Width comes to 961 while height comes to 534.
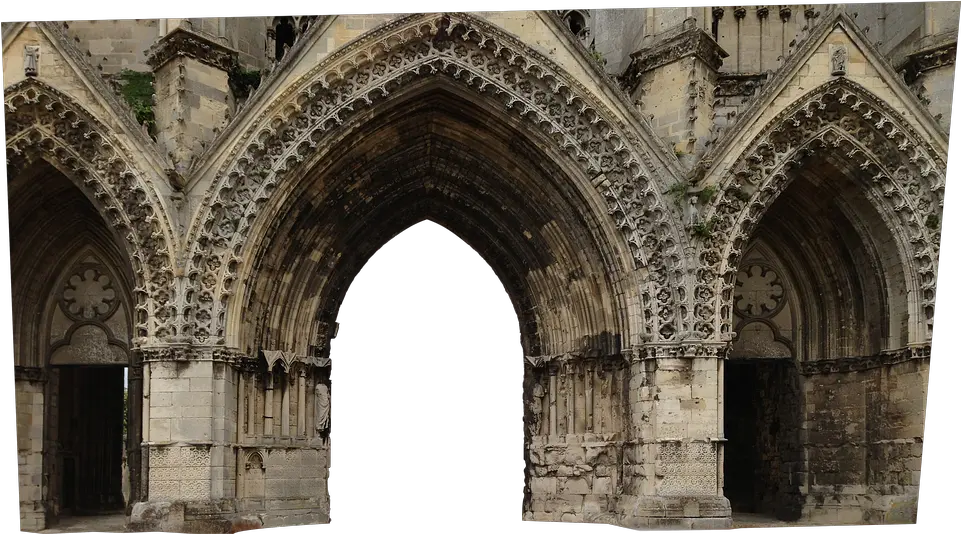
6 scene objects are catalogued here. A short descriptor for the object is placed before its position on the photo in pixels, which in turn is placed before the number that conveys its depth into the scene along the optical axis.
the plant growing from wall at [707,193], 14.16
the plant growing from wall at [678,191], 14.23
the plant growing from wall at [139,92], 14.48
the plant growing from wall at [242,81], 14.84
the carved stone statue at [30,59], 13.55
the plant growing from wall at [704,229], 14.12
